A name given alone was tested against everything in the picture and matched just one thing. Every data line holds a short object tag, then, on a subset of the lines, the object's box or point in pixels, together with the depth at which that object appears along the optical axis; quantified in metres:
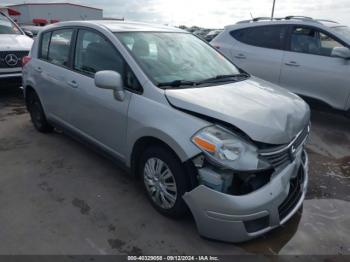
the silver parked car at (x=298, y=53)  5.25
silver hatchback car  2.39
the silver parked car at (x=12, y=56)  6.61
